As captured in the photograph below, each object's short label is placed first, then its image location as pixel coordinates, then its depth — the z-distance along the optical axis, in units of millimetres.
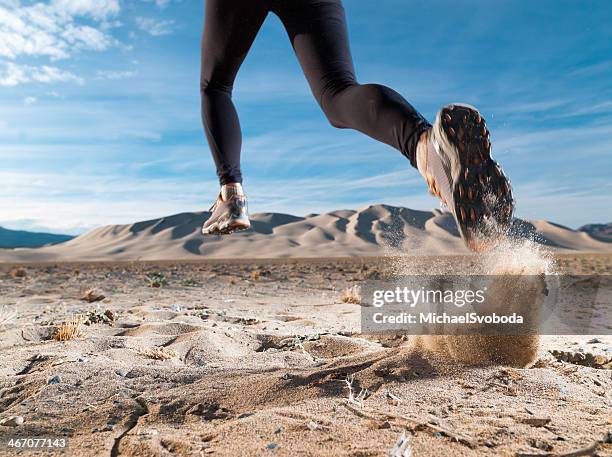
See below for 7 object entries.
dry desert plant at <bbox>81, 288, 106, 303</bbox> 7582
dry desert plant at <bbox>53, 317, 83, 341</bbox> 3750
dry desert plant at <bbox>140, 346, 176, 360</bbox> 3158
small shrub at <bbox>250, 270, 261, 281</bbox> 12461
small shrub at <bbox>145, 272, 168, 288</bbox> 10500
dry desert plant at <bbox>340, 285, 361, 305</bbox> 7259
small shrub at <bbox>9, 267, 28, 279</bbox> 14251
